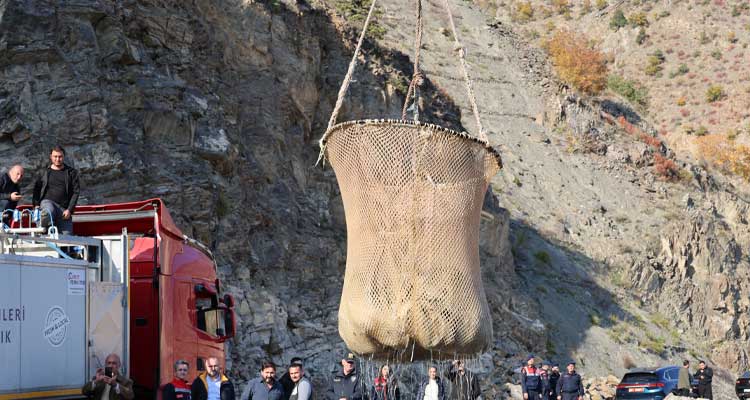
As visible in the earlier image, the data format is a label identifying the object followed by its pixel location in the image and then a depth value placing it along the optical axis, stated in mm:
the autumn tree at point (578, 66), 65812
